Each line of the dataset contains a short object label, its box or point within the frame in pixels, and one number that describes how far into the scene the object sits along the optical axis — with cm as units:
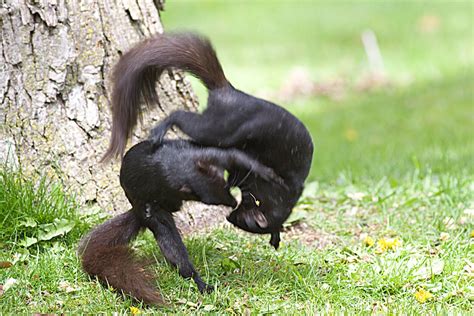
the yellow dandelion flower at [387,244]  818
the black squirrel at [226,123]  646
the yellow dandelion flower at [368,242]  838
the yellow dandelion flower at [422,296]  706
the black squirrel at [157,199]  645
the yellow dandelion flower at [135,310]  677
